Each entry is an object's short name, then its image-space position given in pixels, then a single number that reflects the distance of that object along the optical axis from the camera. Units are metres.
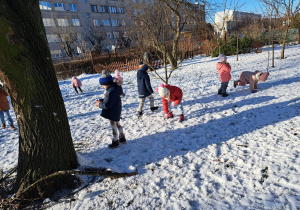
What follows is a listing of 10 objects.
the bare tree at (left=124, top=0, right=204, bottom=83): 10.72
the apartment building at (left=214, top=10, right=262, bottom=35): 33.21
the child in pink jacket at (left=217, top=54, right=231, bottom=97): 5.29
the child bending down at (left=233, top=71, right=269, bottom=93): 5.25
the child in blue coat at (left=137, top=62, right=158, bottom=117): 4.70
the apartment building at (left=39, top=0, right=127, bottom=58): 29.91
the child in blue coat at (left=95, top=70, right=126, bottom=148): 3.20
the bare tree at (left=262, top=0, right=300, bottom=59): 8.61
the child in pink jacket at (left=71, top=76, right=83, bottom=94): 8.68
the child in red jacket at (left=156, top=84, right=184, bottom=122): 3.90
